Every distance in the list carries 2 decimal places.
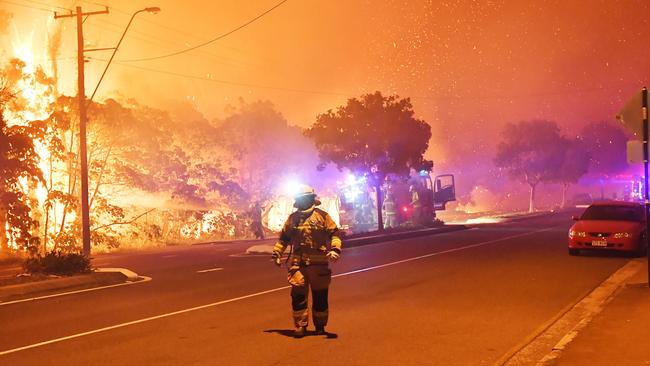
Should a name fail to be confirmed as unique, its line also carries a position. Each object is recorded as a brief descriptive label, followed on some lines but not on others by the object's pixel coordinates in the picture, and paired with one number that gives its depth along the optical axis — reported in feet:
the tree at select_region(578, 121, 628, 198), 284.41
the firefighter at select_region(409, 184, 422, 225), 129.39
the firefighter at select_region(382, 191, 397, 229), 130.82
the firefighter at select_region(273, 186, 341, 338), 27.50
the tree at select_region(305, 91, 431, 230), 111.45
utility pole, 64.44
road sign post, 37.78
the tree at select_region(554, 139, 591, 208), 241.96
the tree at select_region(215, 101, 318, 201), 208.03
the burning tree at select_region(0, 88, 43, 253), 68.69
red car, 60.75
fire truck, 130.21
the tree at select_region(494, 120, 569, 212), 228.63
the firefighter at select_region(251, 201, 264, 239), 123.24
